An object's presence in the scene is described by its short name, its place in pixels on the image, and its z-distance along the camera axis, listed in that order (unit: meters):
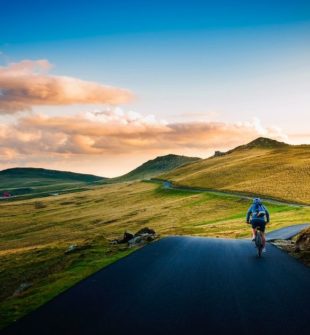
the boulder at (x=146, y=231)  35.91
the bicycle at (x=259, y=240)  21.93
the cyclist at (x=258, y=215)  22.61
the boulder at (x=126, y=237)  33.97
